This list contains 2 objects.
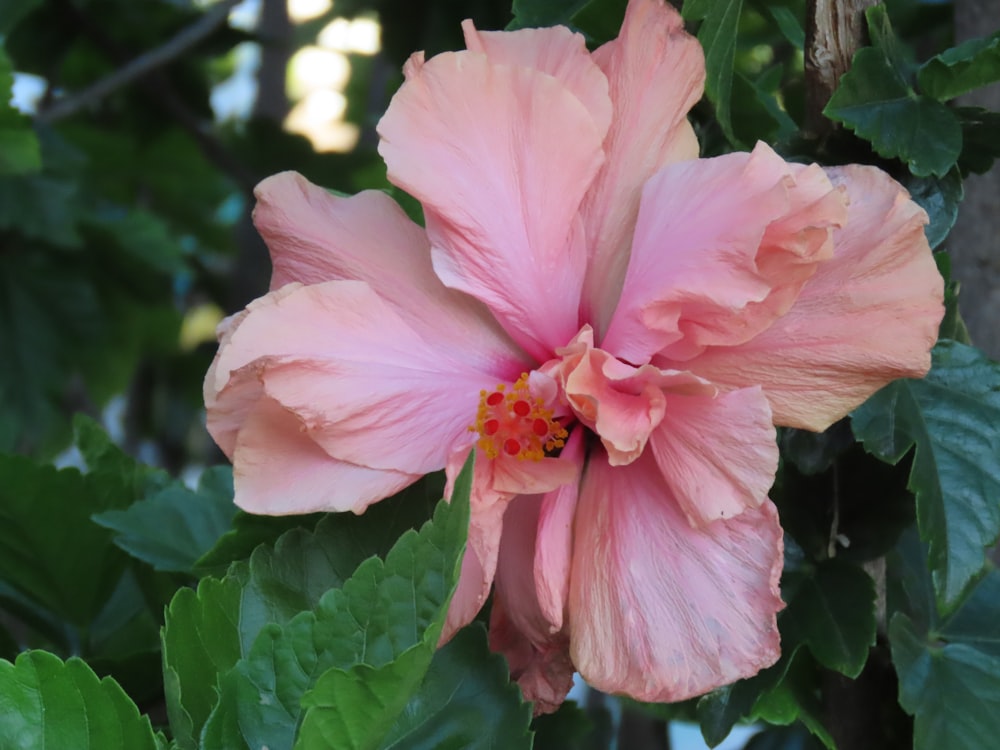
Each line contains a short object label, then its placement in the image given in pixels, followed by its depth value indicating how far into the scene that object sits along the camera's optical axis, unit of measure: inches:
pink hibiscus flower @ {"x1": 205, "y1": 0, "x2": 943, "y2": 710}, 20.3
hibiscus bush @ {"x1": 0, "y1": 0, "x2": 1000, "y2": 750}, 20.3
